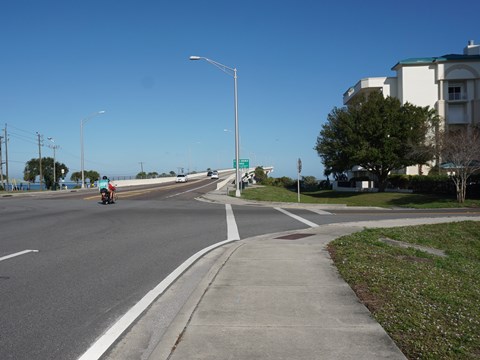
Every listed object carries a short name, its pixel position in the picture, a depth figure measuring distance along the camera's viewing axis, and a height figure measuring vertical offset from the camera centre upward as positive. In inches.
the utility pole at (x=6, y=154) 2504.2 +141.1
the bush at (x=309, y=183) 2787.9 -54.2
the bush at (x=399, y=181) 1882.4 -34.7
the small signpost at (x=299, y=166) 1219.3 +23.4
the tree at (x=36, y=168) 3967.3 +105.5
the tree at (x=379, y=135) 1740.9 +150.2
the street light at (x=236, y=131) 1306.5 +127.2
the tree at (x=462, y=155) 1167.5 +44.4
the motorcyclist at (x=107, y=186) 1035.9 -17.5
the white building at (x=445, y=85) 2220.7 +427.8
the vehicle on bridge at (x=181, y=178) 2913.4 -7.7
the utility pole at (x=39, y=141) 2922.7 +246.1
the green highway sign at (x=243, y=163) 1508.4 +42.7
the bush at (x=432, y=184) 1516.7 -42.9
